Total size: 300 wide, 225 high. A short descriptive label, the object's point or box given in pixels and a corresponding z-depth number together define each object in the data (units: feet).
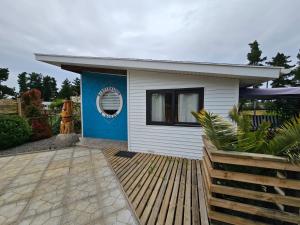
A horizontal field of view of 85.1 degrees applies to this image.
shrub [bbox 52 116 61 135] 27.95
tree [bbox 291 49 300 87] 69.35
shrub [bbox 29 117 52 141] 23.19
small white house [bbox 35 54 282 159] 13.64
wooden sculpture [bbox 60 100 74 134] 20.08
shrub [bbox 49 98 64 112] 51.53
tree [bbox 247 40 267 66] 76.95
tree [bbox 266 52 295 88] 76.79
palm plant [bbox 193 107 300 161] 5.76
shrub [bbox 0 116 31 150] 18.80
